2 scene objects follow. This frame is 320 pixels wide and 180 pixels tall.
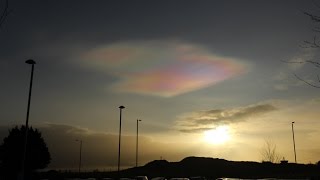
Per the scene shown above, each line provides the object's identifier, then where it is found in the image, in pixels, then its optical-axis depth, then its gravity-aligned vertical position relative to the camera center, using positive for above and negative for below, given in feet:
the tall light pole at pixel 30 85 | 101.19 +22.85
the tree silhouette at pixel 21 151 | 188.85 +11.19
